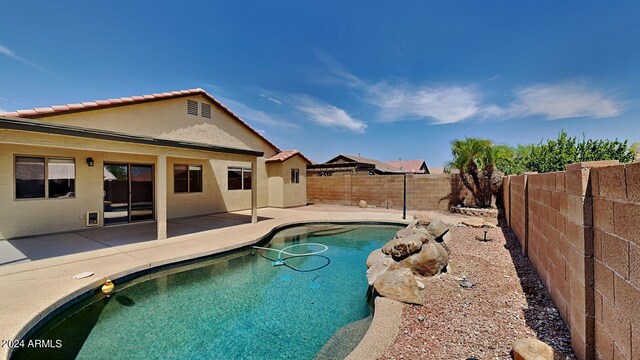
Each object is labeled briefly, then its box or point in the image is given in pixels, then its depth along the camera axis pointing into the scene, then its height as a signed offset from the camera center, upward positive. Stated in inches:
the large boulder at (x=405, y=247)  224.1 -60.1
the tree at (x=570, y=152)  733.3 +79.3
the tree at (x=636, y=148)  733.9 +87.5
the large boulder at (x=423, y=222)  363.1 -62.5
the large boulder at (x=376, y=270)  213.3 -79.4
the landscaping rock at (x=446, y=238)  313.0 -75.6
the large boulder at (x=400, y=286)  169.5 -74.0
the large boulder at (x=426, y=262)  213.8 -69.9
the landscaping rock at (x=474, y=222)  402.8 -70.2
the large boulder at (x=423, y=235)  243.2 -56.3
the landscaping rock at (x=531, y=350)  99.3 -68.6
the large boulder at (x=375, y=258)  249.8 -81.8
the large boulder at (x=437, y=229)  305.3 -60.6
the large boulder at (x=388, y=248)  246.1 -69.4
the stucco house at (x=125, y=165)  300.4 +25.6
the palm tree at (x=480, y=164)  508.1 +28.7
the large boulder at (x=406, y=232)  284.4 -61.1
